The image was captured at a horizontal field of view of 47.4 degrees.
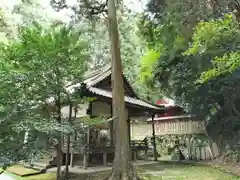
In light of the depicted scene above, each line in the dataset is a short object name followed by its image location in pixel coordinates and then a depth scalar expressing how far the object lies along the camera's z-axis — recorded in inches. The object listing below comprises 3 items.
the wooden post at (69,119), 369.1
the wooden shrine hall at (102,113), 501.0
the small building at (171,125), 620.7
